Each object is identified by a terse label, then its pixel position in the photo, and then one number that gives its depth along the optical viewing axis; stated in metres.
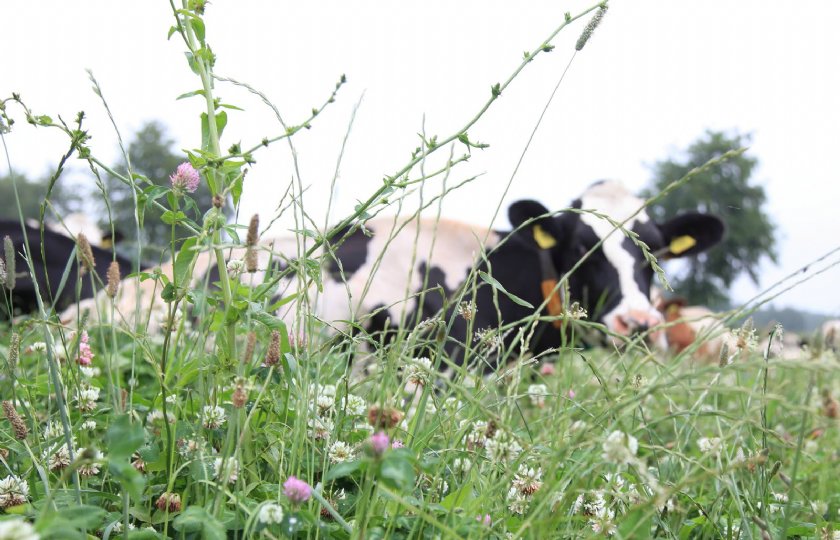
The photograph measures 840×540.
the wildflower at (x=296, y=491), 1.05
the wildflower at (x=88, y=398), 1.56
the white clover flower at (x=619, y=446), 0.88
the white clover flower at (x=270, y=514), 1.06
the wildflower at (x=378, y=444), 0.91
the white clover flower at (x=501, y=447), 1.19
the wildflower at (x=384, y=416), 0.96
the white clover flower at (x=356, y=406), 1.64
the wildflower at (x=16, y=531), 0.77
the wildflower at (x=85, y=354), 1.82
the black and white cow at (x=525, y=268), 5.70
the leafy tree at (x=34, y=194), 54.13
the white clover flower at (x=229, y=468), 1.09
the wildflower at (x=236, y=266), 1.56
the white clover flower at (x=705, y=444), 1.65
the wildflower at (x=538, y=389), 2.08
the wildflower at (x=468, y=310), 1.34
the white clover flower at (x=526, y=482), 1.39
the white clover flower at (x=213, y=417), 1.43
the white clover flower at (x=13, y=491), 1.29
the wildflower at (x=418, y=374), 1.37
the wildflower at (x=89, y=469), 1.38
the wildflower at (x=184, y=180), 1.36
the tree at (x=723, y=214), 39.59
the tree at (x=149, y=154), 46.28
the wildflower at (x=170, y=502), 1.24
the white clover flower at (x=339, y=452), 1.45
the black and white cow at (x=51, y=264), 6.85
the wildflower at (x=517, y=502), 1.30
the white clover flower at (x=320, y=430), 1.54
